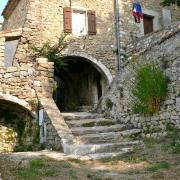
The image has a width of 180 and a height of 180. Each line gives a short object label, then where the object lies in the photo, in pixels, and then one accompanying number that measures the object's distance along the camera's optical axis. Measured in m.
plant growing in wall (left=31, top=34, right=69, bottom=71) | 13.42
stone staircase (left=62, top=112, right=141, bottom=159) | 7.66
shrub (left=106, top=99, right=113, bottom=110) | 10.93
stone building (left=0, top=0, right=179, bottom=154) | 14.46
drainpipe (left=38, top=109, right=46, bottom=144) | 9.33
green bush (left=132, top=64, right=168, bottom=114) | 8.75
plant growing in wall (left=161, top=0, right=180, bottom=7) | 10.79
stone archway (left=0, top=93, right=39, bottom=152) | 10.12
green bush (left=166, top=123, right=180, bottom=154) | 7.12
